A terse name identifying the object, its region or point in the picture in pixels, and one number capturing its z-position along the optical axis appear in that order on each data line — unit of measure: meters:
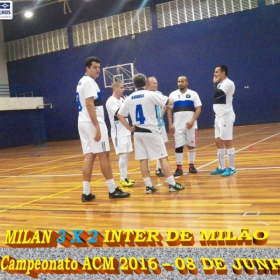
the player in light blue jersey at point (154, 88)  5.38
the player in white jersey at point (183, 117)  6.41
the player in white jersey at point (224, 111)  5.79
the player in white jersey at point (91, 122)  4.64
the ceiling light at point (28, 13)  19.78
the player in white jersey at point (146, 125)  4.99
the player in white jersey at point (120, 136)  5.98
